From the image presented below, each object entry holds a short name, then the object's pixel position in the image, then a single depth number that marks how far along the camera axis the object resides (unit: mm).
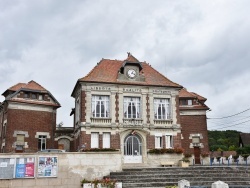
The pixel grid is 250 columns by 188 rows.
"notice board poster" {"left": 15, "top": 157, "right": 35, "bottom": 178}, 15719
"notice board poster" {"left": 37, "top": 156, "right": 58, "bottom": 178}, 16016
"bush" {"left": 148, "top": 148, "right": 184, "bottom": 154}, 25828
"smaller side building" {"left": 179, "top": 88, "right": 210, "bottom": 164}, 30875
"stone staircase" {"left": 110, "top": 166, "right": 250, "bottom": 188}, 16453
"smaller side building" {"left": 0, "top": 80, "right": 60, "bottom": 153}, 27328
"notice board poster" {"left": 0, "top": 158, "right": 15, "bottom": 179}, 15469
